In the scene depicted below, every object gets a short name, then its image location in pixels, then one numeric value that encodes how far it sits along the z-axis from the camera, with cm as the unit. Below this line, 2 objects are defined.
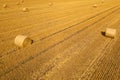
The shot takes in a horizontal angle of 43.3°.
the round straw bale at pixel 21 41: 739
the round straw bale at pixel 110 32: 900
